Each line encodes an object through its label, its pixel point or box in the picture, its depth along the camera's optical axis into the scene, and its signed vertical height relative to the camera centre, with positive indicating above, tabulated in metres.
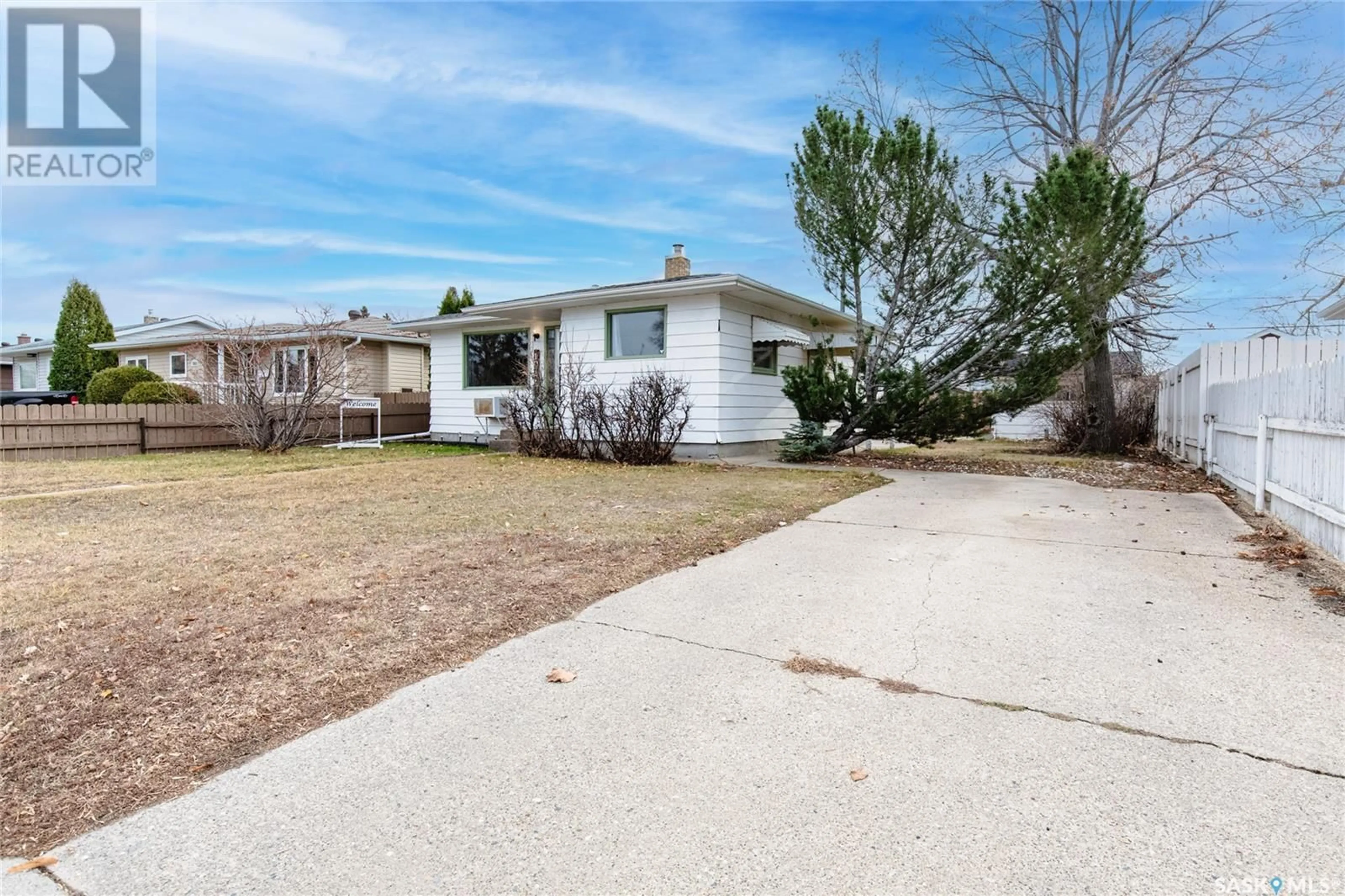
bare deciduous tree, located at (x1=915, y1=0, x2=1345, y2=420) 13.94 +6.95
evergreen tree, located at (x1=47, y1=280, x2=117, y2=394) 26.00 +3.26
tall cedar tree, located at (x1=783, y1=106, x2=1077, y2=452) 10.75 +2.08
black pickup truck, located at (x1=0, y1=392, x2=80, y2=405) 20.67 +0.85
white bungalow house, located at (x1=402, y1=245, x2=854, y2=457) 12.70 +1.70
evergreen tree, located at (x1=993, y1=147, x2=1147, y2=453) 10.01 +2.86
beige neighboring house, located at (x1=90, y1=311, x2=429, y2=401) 16.73 +2.30
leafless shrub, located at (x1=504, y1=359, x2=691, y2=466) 11.42 +0.20
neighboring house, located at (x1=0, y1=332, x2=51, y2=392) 31.36 +3.00
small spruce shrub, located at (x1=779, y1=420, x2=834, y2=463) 12.35 -0.25
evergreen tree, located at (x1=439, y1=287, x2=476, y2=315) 22.25 +4.09
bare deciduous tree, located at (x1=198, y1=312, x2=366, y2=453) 13.59 +0.94
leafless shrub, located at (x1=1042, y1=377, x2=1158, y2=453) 15.55 +0.29
